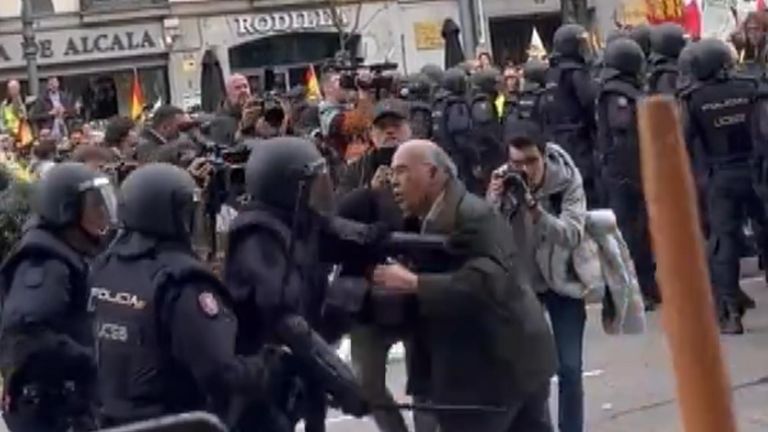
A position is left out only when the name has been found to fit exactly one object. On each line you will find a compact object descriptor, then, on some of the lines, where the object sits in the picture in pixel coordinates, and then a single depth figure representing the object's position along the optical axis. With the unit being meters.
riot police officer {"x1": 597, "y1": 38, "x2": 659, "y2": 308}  11.92
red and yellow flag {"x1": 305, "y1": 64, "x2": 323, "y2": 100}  19.05
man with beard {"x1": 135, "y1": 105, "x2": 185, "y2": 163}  12.04
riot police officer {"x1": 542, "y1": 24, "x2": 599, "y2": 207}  13.12
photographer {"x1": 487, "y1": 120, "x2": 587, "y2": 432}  7.20
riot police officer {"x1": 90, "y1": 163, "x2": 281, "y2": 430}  5.23
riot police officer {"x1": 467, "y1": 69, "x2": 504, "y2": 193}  15.55
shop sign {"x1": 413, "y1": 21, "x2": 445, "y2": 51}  35.88
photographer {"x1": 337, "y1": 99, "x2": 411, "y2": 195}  7.91
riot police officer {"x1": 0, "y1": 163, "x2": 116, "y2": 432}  6.08
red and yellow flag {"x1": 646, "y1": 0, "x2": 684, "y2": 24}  18.88
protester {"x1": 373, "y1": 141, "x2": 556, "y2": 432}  5.89
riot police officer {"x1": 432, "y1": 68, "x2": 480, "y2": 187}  15.72
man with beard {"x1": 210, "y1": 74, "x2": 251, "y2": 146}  13.16
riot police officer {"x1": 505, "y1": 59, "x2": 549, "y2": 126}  13.62
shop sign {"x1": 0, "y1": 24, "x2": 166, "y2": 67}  33.94
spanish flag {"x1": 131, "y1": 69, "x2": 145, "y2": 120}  24.27
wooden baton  2.50
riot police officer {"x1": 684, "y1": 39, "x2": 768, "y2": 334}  10.86
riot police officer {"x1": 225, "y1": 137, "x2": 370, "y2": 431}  5.59
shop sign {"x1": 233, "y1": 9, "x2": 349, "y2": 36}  34.97
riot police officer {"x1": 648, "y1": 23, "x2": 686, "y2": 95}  12.38
